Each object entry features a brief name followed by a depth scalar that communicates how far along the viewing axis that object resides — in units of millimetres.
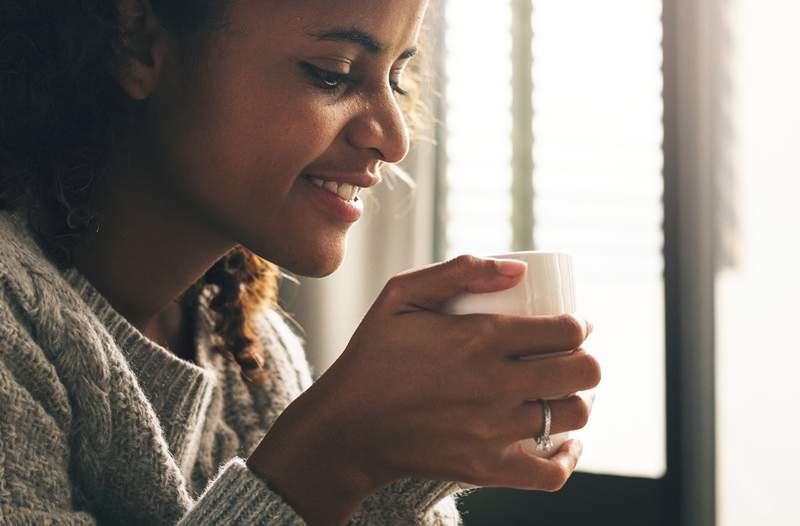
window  1578
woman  678
